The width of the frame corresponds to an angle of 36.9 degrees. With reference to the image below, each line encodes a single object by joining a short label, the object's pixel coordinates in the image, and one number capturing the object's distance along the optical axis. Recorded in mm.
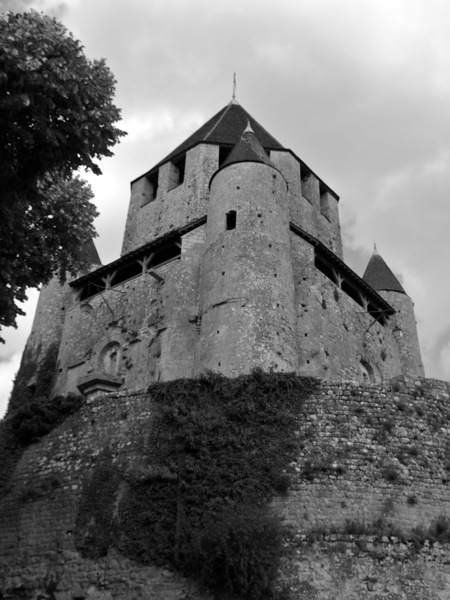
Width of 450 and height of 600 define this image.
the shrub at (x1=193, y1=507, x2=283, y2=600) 9797
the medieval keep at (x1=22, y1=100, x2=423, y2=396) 17125
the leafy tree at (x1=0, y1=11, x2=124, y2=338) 8312
